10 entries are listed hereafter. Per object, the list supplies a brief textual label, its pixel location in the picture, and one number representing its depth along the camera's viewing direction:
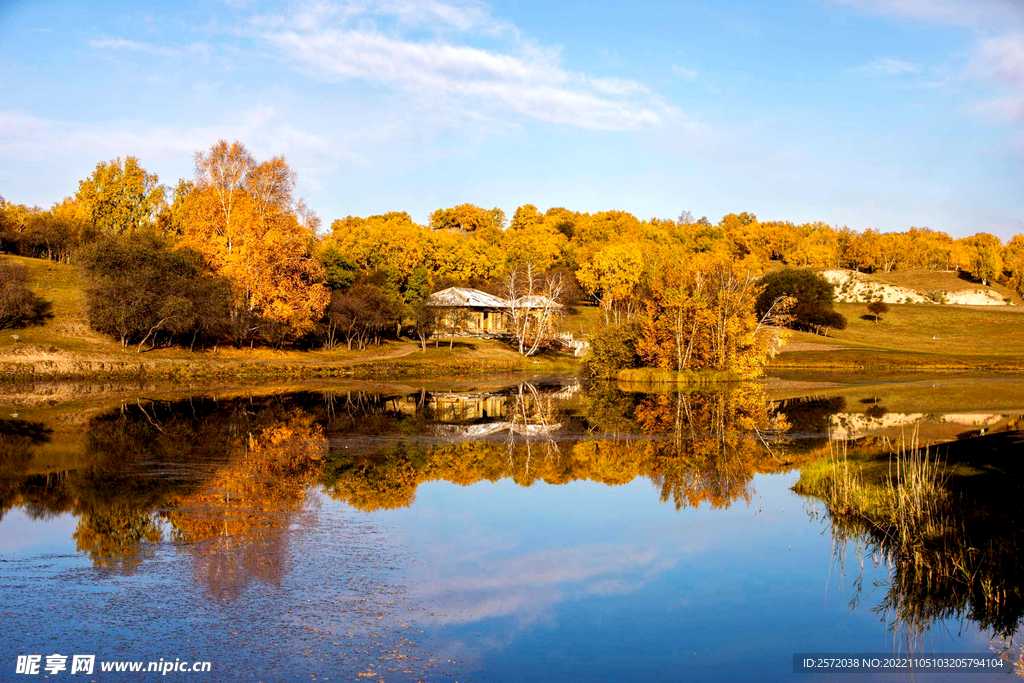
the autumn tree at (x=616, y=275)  93.94
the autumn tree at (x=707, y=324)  49.88
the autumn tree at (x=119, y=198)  87.38
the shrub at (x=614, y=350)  53.75
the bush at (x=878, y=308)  104.44
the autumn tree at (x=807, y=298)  93.50
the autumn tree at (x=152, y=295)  48.81
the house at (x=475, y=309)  73.28
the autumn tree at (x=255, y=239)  57.44
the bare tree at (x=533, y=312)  67.31
